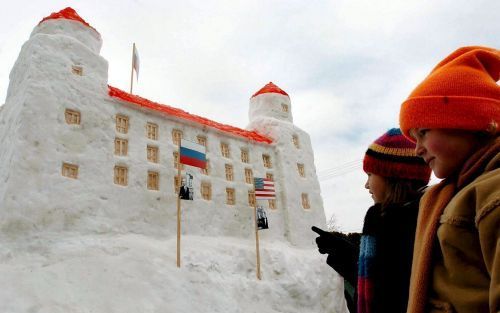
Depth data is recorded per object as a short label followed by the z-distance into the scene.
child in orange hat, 1.44
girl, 2.07
